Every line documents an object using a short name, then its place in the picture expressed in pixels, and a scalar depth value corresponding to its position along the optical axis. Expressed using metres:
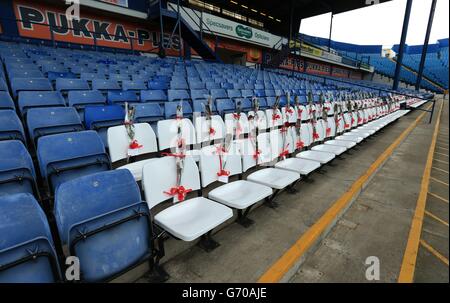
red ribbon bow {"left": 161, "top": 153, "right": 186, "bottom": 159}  2.11
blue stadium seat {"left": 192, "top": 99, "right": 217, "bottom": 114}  4.26
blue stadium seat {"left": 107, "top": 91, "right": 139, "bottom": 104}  3.82
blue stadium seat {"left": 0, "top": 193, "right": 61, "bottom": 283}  1.09
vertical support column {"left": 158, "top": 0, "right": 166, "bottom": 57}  10.24
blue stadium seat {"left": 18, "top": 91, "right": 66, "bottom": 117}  2.88
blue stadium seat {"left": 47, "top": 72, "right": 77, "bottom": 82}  4.41
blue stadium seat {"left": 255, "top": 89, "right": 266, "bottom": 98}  6.39
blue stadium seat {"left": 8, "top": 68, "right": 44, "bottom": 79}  3.96
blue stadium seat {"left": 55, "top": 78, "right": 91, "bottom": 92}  3.85
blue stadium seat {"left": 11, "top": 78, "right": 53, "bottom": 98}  3.43
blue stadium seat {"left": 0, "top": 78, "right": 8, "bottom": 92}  3.11
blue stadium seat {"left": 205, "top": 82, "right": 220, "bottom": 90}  6.05
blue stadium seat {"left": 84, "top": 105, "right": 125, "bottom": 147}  2.96
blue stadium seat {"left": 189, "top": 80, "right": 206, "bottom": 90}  5.70
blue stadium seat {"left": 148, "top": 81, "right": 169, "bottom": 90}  5.17
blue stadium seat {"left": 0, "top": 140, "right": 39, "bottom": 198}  1.61
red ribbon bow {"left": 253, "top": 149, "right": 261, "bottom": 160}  2.98
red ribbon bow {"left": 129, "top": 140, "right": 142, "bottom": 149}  2.67
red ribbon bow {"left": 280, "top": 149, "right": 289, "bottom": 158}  3.34
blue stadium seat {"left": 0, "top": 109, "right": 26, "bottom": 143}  2.15
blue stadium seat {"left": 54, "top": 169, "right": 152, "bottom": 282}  1.33
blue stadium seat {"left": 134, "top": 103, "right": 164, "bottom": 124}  3.43
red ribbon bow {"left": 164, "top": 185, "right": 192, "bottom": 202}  2.07
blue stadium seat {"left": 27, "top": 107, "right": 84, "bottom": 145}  2.47
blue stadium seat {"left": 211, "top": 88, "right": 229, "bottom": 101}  5.26
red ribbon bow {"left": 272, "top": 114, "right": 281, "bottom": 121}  4.48
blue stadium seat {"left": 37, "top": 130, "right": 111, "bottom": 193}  1.89
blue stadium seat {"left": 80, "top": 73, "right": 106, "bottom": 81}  4.79
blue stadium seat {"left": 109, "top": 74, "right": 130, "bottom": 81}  5.02
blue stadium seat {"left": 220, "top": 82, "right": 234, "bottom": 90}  6.53
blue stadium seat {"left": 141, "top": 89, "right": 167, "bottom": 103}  4.20
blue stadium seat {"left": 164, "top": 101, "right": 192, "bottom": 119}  3.74
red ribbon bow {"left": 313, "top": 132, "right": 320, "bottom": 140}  4.18
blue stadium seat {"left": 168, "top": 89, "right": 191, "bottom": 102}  4.48
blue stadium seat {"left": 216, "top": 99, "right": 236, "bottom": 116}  4.60
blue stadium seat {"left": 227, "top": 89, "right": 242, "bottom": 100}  5.64
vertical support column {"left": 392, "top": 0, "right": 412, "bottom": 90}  14.79
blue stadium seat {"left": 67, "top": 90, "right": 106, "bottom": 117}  3.36
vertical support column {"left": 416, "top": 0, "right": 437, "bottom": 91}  17.53
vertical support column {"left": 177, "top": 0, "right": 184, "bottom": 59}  10.14
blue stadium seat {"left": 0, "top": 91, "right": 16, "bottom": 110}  2.65
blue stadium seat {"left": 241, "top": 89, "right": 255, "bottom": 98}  6.04
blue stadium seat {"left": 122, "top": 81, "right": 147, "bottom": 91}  4.63
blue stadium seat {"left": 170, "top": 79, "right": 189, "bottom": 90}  5.41
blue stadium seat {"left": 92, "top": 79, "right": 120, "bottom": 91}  4.32
